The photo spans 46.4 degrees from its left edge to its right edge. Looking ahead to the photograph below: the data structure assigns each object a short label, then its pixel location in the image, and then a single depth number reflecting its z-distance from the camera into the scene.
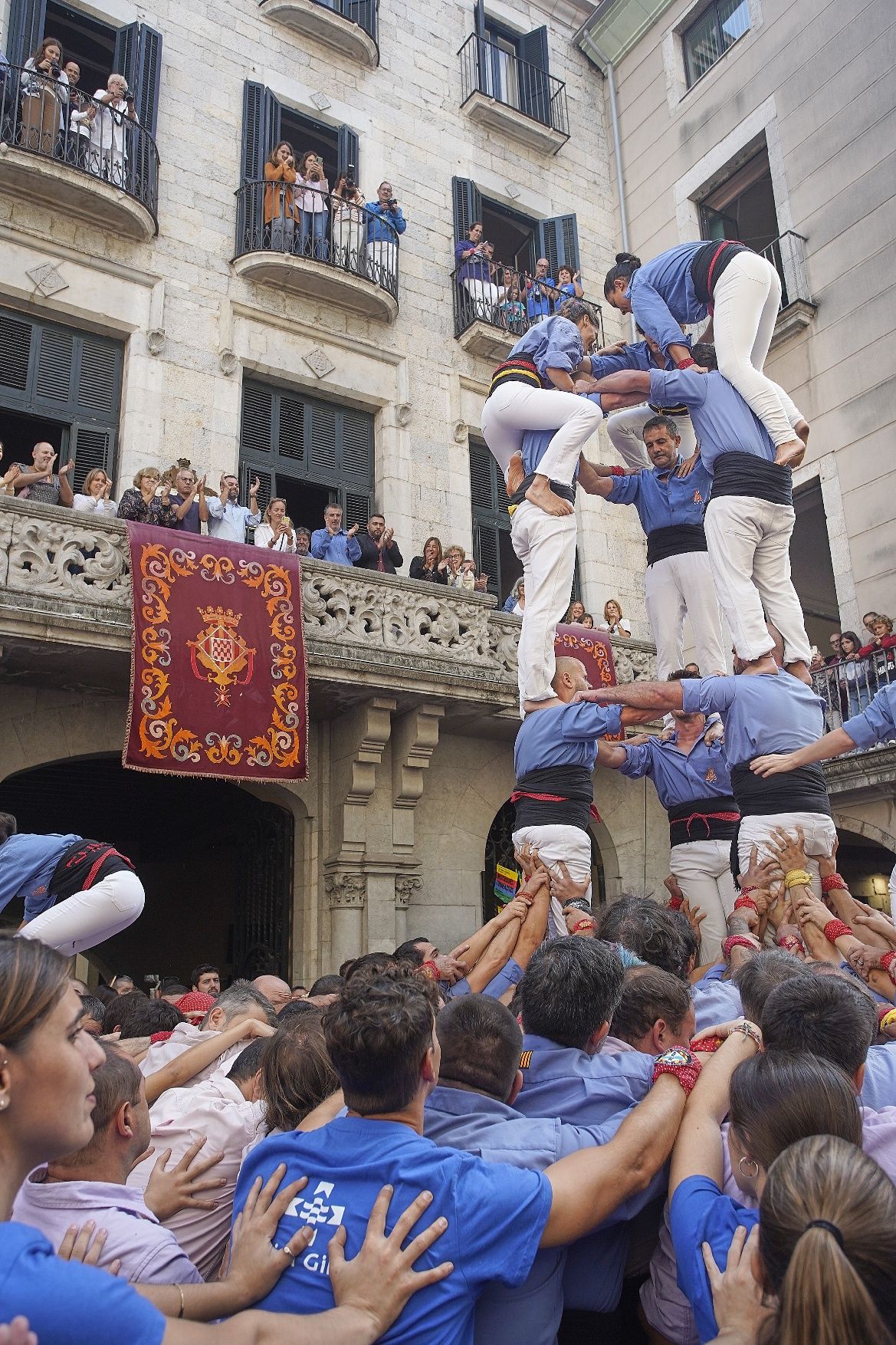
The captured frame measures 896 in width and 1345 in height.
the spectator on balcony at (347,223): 13.48
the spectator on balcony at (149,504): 9.89
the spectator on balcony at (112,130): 11.85
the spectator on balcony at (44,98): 11.37
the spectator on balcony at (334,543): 11.50
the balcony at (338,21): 14.07
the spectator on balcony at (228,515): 10.55
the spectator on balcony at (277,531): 10.86
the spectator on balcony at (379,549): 11.83
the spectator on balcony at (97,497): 9.98
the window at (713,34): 15.93
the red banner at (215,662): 9.26
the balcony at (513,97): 15.91
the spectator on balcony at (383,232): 13.76
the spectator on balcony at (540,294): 14.87
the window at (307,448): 12.91
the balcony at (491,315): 14.45
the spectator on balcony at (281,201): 12.98
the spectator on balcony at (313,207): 13.19
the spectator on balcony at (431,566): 12.02
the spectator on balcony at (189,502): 10.14
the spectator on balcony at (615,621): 13.58
